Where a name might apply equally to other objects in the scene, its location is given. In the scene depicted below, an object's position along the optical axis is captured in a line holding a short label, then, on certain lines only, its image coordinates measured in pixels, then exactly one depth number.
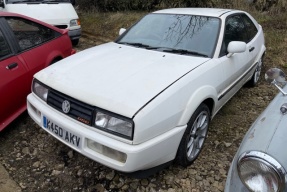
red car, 3.04
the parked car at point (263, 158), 1.36
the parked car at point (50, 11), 6.25
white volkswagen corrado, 2.11
